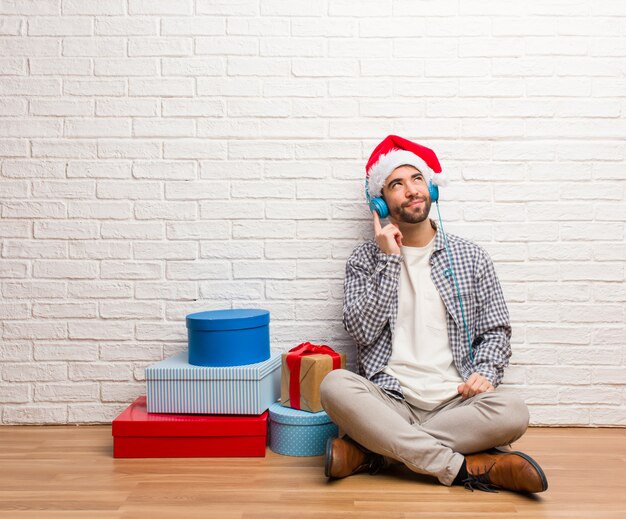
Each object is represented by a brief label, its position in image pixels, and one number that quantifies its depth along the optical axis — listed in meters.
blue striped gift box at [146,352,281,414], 2.19
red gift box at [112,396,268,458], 2.15
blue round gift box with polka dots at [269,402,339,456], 2.17
